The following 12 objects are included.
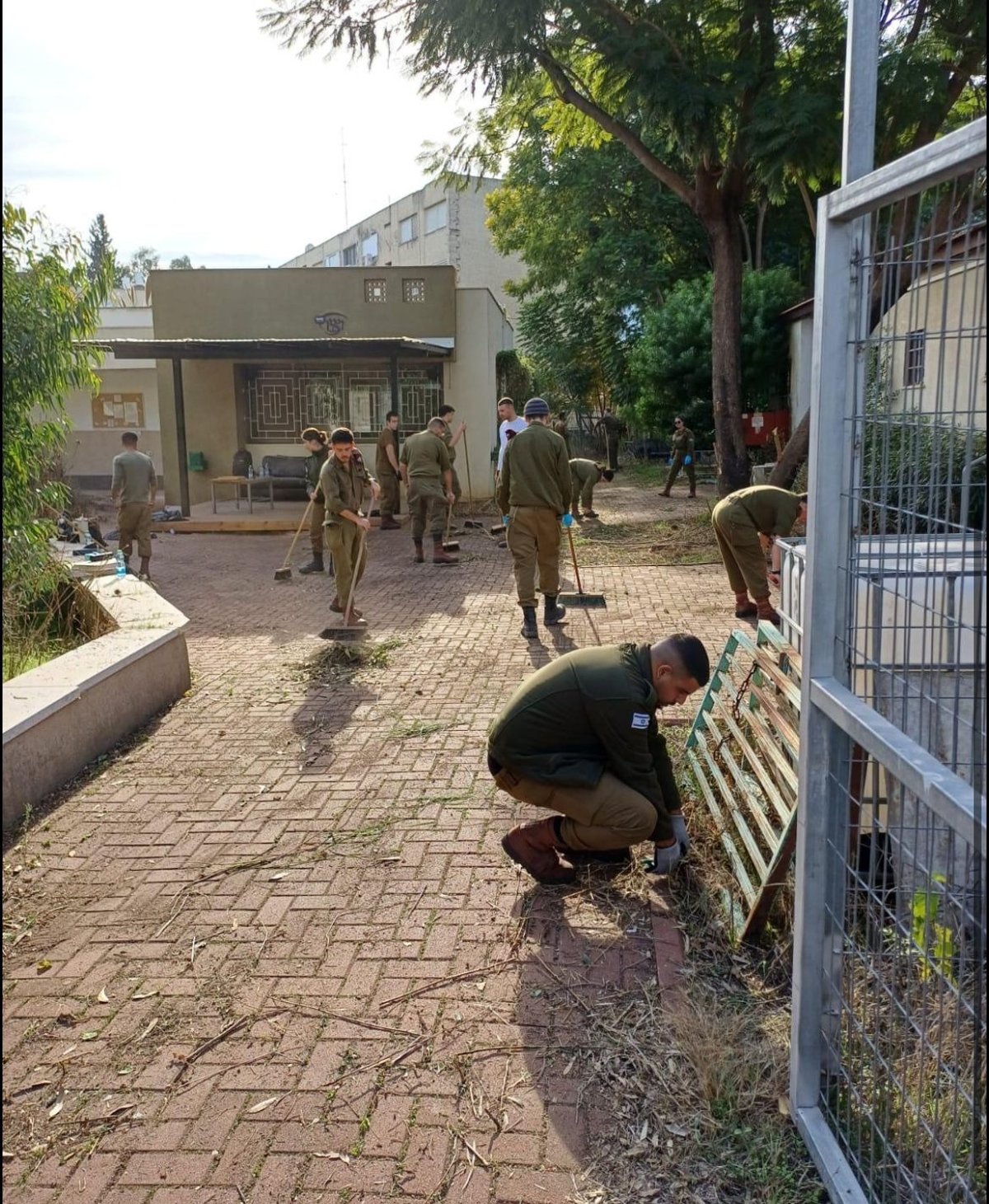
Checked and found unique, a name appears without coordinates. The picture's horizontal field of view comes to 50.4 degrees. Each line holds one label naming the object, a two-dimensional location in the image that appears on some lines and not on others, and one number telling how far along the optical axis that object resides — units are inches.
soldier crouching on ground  160.4
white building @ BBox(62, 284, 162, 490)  1029.8
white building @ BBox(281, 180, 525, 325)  1654.8
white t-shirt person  549.0
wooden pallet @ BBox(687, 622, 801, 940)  153.9
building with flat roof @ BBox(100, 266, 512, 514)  768.9
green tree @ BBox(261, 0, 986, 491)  471.5
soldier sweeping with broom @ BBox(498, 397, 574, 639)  356.5
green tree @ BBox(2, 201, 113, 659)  230.4
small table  732.7
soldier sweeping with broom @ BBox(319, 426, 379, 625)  354.0
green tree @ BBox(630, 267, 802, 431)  815.7
